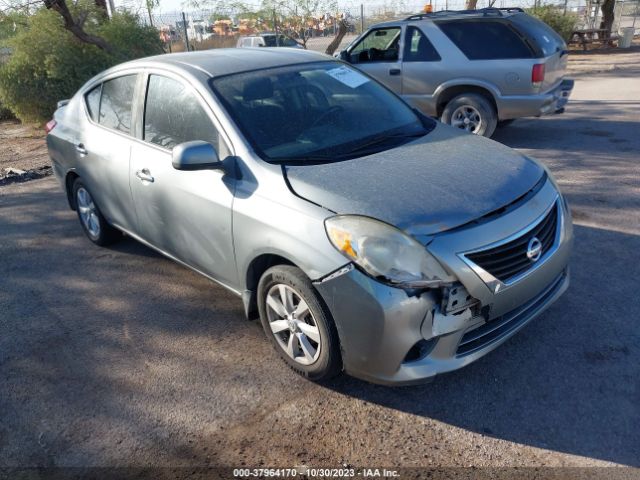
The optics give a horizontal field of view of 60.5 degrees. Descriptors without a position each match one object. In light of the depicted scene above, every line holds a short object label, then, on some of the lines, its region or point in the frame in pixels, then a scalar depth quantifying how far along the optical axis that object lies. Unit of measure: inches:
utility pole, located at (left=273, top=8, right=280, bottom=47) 634.4
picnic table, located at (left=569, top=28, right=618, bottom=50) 846.7
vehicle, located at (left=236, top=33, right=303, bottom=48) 670.5
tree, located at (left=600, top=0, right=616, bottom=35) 867.4
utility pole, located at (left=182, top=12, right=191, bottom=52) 646.5
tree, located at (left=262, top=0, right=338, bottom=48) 631.8
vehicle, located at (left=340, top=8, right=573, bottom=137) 295.7
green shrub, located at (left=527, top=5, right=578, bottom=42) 823.7
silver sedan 103.0
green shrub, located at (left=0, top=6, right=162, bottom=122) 447.2
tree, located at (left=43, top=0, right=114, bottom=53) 434.6
